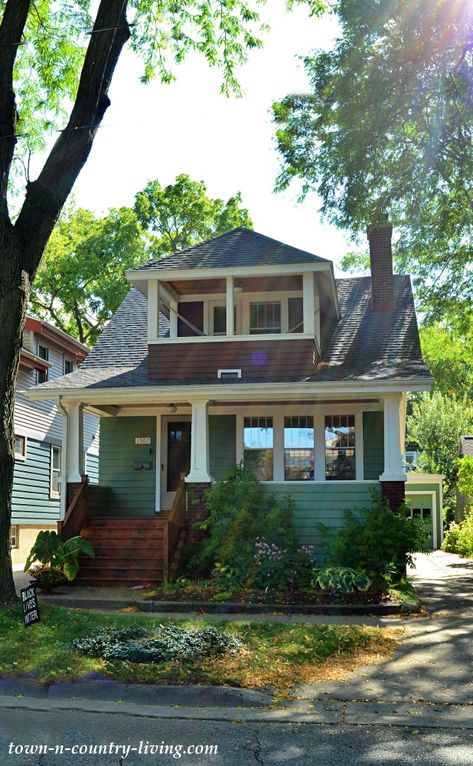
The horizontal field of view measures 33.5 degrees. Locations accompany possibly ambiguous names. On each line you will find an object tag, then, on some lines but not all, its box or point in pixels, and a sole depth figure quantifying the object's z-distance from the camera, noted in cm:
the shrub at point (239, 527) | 1296
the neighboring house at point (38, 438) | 2152
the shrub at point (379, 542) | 1245
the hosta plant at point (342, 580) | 1182
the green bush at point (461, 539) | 2393
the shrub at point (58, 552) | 1277
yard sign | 812
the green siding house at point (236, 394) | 1419
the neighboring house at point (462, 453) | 3197
